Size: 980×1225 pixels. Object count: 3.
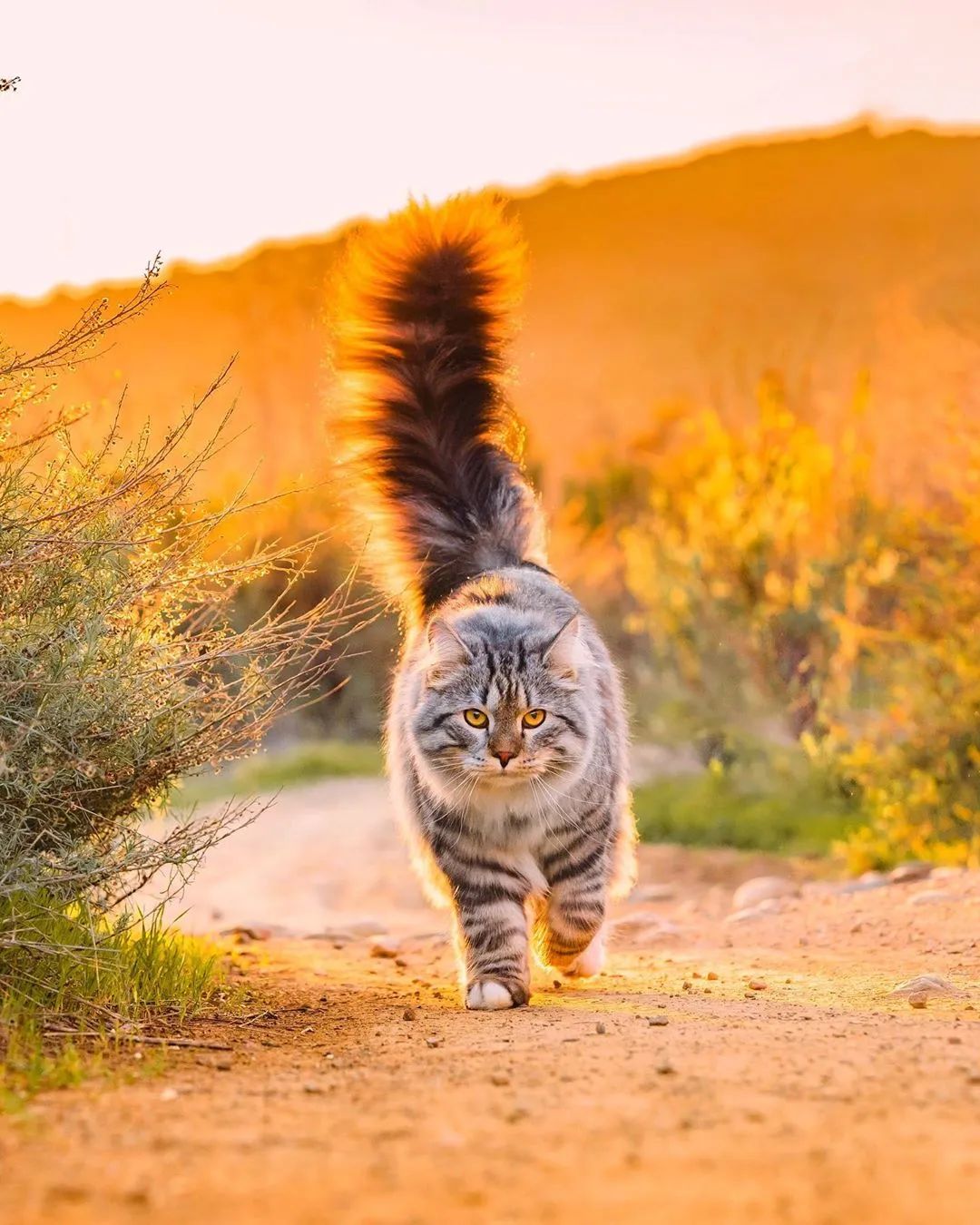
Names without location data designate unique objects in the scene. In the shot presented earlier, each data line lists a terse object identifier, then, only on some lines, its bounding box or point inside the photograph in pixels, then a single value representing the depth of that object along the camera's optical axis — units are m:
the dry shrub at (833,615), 9.48
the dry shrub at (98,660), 4.78
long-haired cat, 5.55
